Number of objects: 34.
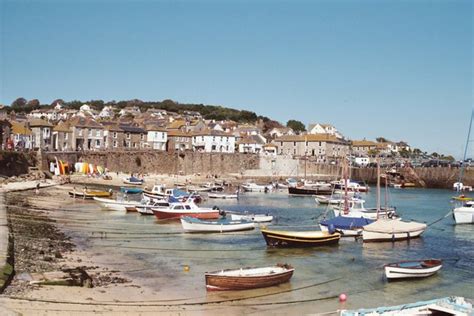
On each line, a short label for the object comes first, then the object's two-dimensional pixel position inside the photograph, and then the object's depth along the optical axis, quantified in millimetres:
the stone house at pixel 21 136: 83031
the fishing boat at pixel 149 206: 44491
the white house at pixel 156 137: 107812
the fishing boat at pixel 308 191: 72625
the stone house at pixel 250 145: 128125
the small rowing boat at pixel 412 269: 24391
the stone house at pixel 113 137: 97812
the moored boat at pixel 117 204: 47469
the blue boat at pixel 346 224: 35562
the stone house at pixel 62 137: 91188
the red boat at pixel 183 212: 41094
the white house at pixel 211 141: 116375
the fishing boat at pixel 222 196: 63244
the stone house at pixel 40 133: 87250
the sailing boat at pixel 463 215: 46531
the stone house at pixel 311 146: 125688
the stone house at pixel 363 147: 150375
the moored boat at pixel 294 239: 30859
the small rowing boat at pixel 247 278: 21406
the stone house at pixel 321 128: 158625
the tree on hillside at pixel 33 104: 192862
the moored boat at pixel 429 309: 16344
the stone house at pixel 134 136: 102812
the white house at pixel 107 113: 159000
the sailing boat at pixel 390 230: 34219
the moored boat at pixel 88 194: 54781
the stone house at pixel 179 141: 113562
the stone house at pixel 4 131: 80125
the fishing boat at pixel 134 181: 74375
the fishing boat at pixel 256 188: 78312
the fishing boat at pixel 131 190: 62534
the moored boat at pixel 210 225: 36188
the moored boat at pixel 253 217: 41625
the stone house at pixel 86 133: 94188
